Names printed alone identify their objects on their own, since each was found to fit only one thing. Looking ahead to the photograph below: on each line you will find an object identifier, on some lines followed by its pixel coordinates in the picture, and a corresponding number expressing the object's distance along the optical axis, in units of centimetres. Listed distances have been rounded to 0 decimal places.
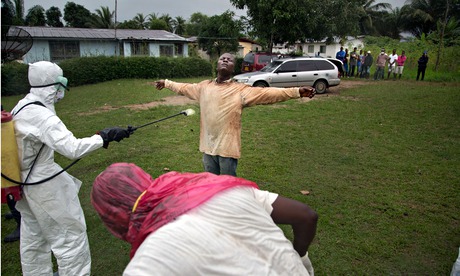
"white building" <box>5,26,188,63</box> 2661
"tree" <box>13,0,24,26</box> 3275
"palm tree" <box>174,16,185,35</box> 6219
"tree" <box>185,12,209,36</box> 6147
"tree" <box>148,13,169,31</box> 4672
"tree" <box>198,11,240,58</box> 3359
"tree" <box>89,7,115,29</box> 4528
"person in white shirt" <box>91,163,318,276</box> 120
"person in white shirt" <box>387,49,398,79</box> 1755
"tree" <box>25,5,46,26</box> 4319
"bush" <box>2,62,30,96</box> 1486
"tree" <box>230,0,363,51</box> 1834
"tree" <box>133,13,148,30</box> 5453
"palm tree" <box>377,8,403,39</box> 4247
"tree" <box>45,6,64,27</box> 4859
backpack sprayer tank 246
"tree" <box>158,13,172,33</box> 6097
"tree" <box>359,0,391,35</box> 4445
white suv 1338
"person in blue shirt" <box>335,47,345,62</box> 1905
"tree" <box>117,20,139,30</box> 4821
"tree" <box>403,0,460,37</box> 3753
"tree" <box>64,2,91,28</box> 4784
